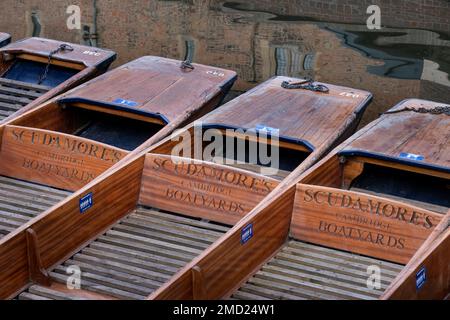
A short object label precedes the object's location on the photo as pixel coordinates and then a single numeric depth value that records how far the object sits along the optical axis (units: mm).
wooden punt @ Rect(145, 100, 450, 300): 7559
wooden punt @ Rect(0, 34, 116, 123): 10383
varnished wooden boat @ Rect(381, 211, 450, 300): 7102
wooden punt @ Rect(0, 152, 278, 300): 7797
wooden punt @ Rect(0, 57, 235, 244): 9055
